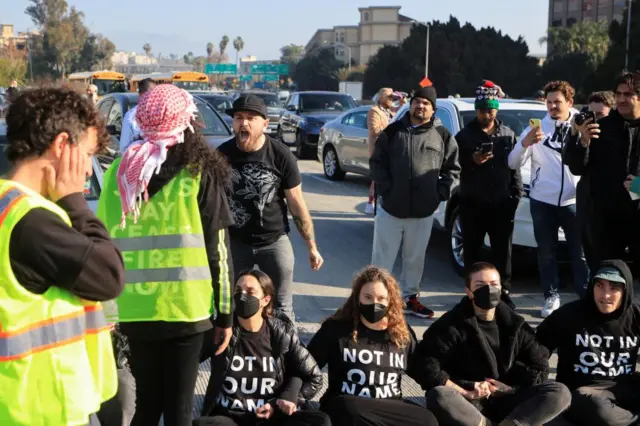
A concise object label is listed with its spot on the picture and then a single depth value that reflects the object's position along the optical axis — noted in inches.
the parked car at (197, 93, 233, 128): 806.7
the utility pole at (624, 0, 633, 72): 1660.9
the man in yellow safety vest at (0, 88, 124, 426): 85.1
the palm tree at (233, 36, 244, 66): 6333.7
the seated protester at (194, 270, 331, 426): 166.2
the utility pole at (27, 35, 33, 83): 3216.0
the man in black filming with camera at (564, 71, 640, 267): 209.2
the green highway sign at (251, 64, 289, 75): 3659.0
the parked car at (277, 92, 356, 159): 755.4
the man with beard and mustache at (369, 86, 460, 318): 255.4
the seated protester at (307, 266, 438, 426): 175.3
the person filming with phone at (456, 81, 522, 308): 261.0
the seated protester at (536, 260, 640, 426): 183.8
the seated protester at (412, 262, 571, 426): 173.9
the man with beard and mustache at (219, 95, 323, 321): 183.5
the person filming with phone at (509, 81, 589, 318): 256.2
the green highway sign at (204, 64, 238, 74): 3432.6
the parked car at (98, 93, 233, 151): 463.8
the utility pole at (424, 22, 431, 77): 2219.5
